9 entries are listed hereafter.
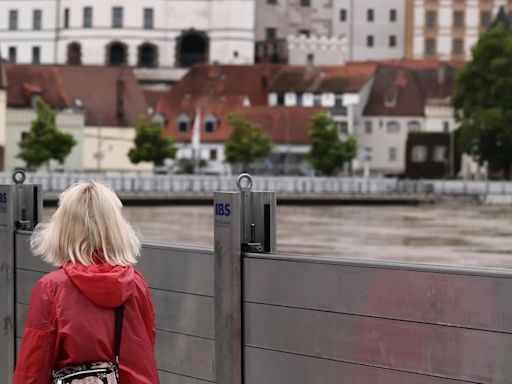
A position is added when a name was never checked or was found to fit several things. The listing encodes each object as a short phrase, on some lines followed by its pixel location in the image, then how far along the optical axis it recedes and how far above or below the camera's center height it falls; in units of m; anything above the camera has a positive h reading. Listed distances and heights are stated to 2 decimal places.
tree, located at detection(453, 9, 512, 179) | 86.44 +3.19
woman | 5.82 -0.54
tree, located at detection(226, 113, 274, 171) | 101.50 +0.59
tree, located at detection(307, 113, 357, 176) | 101.44 +0.25
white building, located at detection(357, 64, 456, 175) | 118.31 +2.74
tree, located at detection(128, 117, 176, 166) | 97.06 +0.43
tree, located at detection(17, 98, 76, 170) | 92.00 +0.47
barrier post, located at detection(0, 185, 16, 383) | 9.48 -0.92
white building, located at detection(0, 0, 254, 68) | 145.12 +11.68
